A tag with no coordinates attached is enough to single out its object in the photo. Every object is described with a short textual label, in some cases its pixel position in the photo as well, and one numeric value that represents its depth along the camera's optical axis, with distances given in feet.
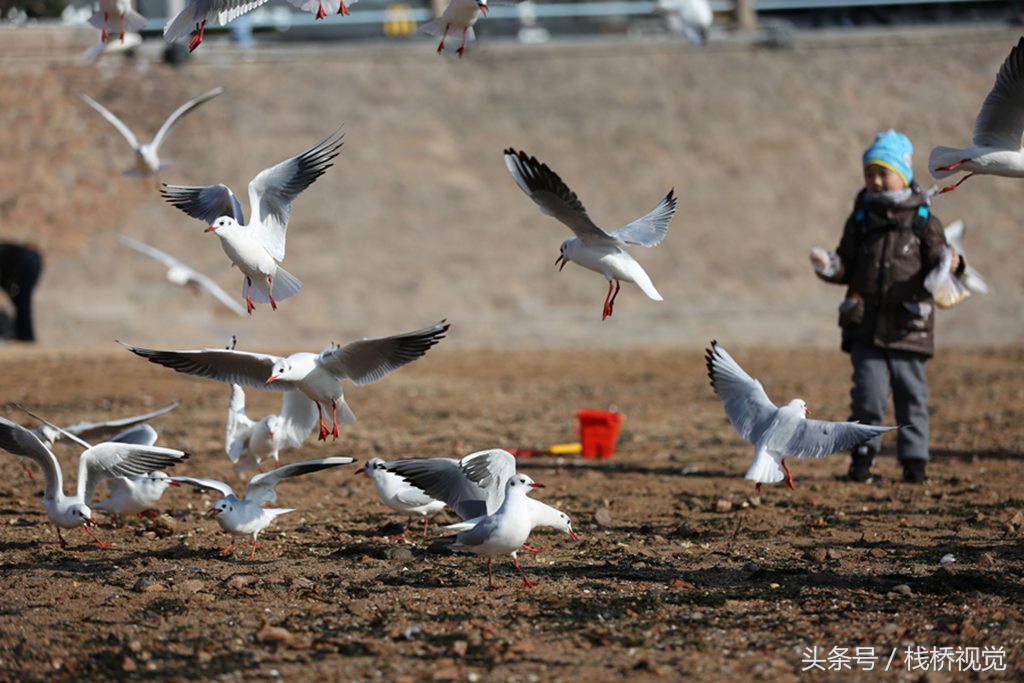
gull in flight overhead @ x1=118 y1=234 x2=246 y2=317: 66.13
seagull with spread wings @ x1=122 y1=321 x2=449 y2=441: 39.91
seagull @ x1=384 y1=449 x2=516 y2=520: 37.96
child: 52.95
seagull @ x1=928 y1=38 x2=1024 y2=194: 40.60
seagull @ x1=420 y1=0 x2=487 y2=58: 44.75
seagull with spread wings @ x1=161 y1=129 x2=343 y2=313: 43.91
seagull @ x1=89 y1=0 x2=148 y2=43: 49.03
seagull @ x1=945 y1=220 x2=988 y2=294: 54.24
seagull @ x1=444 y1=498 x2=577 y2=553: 35.70
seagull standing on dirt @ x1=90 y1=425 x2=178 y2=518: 42.14
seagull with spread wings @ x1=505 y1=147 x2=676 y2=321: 38.24
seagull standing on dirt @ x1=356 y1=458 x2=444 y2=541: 41.65
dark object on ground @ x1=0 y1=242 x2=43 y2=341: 106.32
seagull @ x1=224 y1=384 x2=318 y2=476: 45.98
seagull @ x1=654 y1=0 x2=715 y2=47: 102.89
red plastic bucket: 59.88
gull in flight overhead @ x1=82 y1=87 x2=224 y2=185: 57.06
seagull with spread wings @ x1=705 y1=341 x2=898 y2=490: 39.13
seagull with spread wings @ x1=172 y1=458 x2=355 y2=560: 38.78
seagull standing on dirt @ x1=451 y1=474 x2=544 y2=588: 34.91
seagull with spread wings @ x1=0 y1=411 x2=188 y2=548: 39.83
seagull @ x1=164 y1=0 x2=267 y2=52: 44.19
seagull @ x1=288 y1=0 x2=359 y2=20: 41.74
